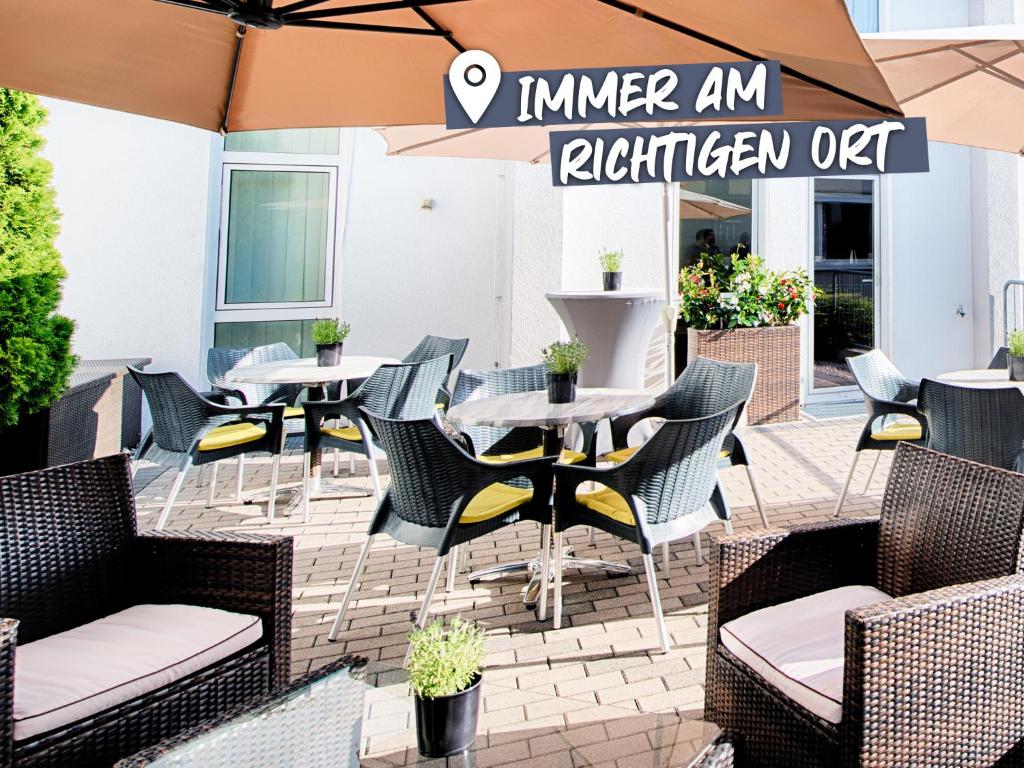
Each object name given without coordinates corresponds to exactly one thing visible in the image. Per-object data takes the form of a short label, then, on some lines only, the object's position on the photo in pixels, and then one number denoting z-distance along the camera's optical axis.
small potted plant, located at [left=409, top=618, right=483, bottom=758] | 1.71
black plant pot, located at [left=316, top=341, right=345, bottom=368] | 5.00
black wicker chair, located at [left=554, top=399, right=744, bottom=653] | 2.79
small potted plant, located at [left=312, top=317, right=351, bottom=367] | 4.98
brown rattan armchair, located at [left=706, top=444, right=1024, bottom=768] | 1.58
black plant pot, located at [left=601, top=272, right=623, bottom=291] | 4.96
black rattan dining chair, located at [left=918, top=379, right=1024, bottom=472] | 3.55
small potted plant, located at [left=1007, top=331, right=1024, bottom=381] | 4.33
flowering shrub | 7.22
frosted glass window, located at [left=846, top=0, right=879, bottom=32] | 8.80
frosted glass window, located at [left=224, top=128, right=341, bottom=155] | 7.07
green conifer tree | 3.22
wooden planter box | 7.14
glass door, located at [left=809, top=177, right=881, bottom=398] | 8.73
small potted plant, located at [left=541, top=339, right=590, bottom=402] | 3.53
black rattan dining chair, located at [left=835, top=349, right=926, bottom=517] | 4.35
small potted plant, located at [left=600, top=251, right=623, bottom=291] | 4.96
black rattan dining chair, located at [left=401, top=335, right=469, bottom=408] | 5.68
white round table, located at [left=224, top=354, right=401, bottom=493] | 4.53
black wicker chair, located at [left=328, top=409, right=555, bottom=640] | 2.77
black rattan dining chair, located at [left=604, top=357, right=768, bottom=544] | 3.78
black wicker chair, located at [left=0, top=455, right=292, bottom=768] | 1.91
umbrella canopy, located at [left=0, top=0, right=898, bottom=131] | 2.60
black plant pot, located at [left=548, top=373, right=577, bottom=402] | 3.54
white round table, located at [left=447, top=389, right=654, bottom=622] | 3.18
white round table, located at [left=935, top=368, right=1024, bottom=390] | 4.38
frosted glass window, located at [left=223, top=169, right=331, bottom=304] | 7.12
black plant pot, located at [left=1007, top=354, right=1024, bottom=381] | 4.35
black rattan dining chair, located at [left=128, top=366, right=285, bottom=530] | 4.16
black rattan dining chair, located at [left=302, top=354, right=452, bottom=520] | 4.37
